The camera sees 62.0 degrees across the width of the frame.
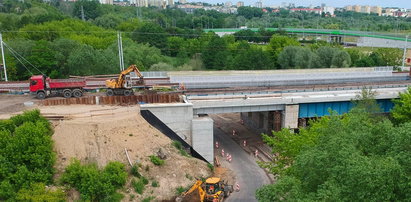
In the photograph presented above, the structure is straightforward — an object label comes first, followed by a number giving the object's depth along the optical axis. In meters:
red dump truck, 36.38
